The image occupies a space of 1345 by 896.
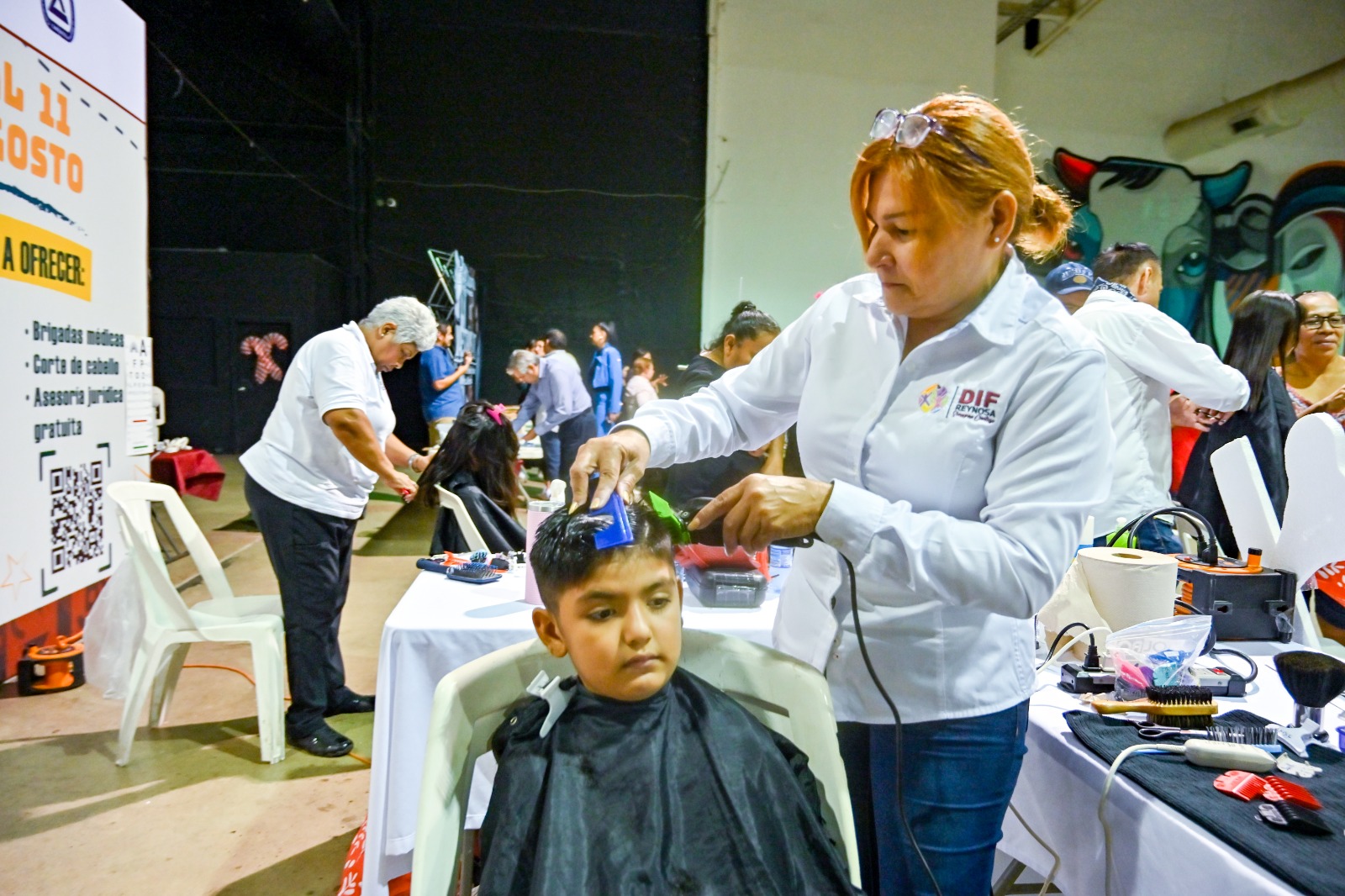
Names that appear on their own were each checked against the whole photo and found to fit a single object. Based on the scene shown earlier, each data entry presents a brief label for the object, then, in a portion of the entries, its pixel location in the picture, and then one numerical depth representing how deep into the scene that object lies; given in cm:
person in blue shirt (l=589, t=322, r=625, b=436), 806
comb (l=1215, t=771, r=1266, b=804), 110
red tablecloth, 498
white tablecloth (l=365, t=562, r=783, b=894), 175
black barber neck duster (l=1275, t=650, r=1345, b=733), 124
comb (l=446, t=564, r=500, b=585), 221
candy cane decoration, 1112
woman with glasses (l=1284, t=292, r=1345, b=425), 353
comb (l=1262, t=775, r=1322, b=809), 107
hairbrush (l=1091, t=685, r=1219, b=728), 134
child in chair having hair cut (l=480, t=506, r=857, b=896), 110
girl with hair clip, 325
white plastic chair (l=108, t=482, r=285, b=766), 279
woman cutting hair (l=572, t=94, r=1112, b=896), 94
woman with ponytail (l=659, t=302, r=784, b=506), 296
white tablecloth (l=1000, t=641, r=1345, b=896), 101
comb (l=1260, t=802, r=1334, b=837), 101
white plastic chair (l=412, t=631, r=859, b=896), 110
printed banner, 297
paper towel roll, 168
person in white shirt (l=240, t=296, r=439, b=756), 281
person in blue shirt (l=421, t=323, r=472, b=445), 726
